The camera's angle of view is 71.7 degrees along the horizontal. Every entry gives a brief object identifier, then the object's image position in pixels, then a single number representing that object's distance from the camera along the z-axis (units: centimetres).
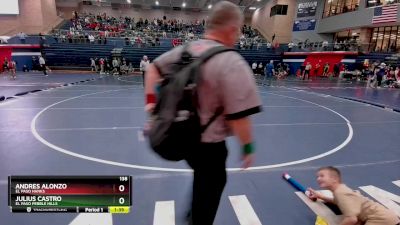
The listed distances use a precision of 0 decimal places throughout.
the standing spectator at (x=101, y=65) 2731
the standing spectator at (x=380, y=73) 2031
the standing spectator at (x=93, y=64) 2815
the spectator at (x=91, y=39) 3012
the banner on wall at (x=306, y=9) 3783
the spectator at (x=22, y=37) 2895
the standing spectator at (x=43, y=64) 2421
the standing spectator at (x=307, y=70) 2620
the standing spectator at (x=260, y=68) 3075
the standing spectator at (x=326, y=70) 3015
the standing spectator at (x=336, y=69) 2975
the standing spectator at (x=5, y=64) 2780
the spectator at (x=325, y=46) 3050
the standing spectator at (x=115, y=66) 2678
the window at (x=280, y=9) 3900
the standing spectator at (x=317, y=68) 3106
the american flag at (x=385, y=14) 2742
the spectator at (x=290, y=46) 3306
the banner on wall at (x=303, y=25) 3844
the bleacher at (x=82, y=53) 2914
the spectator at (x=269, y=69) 2053
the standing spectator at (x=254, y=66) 3000
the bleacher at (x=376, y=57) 2748
